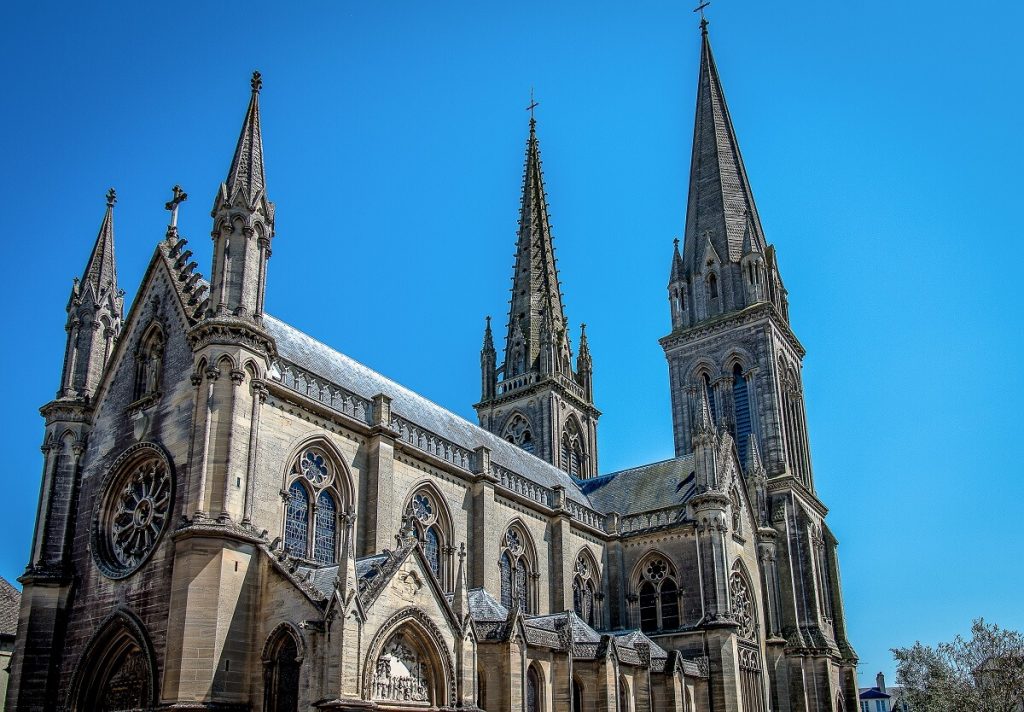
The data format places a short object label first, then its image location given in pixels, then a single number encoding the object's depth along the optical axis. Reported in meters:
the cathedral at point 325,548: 22.41
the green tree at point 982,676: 43.84
